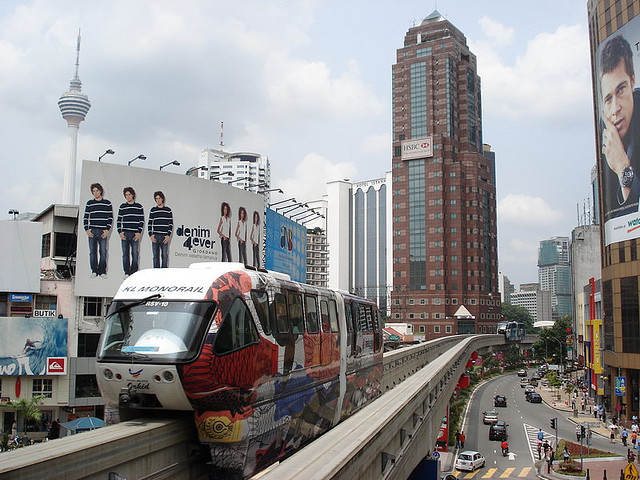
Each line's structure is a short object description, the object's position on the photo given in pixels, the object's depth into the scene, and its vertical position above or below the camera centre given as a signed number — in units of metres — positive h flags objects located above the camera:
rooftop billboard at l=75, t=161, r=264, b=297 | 43.56 +6.42
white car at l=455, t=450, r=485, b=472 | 38.62 -9.83
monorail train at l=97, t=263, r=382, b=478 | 9.78 -0.84
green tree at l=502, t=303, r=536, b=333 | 193.25 -3.45
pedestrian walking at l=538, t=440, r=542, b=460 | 42.91 -10.35
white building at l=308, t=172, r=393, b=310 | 179.12 +21.33
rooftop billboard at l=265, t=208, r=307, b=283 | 60.69 +6.26
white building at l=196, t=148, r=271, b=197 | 191.01 +43.17
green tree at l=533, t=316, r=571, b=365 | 122.88 -7.20
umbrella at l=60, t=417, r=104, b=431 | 30.34 -5.85
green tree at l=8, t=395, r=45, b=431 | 35.19 -5.93
